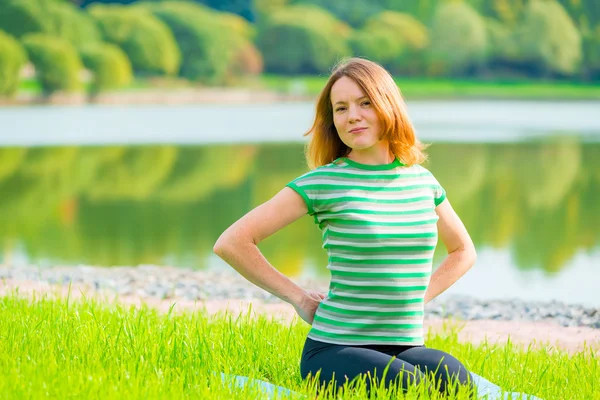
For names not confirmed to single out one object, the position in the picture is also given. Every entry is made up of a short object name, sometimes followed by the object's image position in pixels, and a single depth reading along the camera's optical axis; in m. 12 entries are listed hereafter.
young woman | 3.27
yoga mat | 3.43
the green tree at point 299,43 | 82.69
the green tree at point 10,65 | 57.19
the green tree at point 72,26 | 68.56
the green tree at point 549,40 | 84.94
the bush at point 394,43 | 84.31
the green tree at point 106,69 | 62.00
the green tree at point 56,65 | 58.97
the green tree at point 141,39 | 69.00
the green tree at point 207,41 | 74.50
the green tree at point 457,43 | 86.06
